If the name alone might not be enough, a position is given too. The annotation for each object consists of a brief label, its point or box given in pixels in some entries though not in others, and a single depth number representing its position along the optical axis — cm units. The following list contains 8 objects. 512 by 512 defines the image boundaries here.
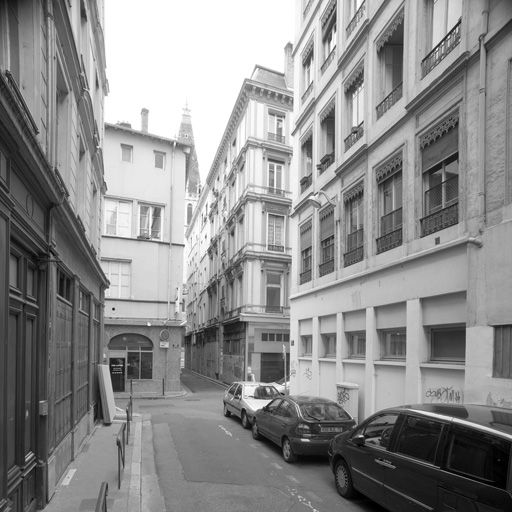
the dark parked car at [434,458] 501
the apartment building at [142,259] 2675
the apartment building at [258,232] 3253
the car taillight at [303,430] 1034
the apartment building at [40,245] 546
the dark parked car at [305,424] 1027
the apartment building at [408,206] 931
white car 1531
